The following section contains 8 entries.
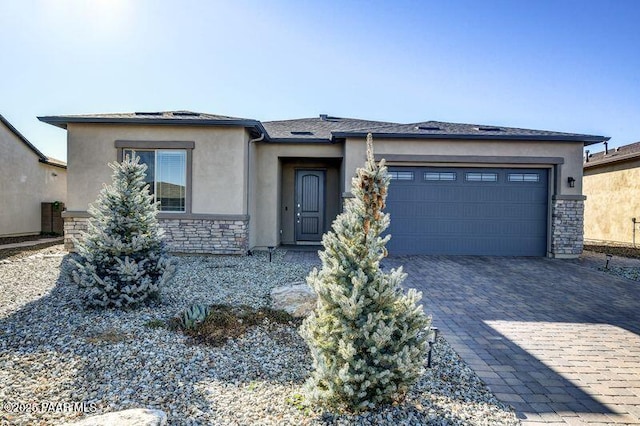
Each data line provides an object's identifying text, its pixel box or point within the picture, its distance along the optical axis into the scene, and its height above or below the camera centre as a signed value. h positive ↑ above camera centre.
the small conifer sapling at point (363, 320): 2.37 -0.76
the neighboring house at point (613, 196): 13.54 +0.54
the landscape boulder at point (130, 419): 2.07 -1.26
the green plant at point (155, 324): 4.05 -1.35
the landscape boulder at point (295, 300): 4.66 -1.27
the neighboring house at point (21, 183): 12.42 +0.69
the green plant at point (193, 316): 4.01 -1.27
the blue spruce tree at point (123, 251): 4.49 -0.61
